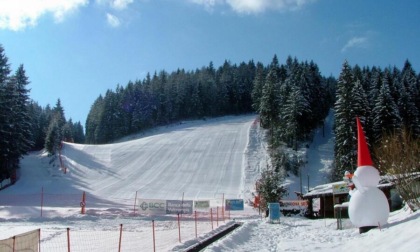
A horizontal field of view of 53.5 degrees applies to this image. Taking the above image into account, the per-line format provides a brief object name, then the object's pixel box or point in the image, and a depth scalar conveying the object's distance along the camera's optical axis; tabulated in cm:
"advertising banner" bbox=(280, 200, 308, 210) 3959
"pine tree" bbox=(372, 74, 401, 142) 5050
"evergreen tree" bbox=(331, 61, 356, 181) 4969
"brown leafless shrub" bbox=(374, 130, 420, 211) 1753
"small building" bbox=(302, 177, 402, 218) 3128
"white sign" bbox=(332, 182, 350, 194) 3456
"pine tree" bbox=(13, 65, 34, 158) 5531
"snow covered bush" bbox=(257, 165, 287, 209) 3936
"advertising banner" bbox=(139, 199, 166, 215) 3694
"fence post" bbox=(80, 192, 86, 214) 3349
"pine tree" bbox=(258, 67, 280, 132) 7681
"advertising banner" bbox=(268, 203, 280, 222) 2931
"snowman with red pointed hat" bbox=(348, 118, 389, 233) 1489
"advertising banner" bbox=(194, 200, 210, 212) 4031
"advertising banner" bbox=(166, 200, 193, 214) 3700
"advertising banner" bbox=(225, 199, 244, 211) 4156
